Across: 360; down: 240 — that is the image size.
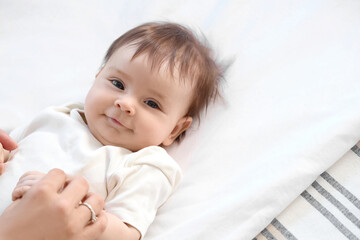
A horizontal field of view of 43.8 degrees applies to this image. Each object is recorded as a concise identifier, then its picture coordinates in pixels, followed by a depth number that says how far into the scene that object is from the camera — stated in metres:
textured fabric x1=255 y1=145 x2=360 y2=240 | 1.10
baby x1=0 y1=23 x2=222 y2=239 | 1.16
